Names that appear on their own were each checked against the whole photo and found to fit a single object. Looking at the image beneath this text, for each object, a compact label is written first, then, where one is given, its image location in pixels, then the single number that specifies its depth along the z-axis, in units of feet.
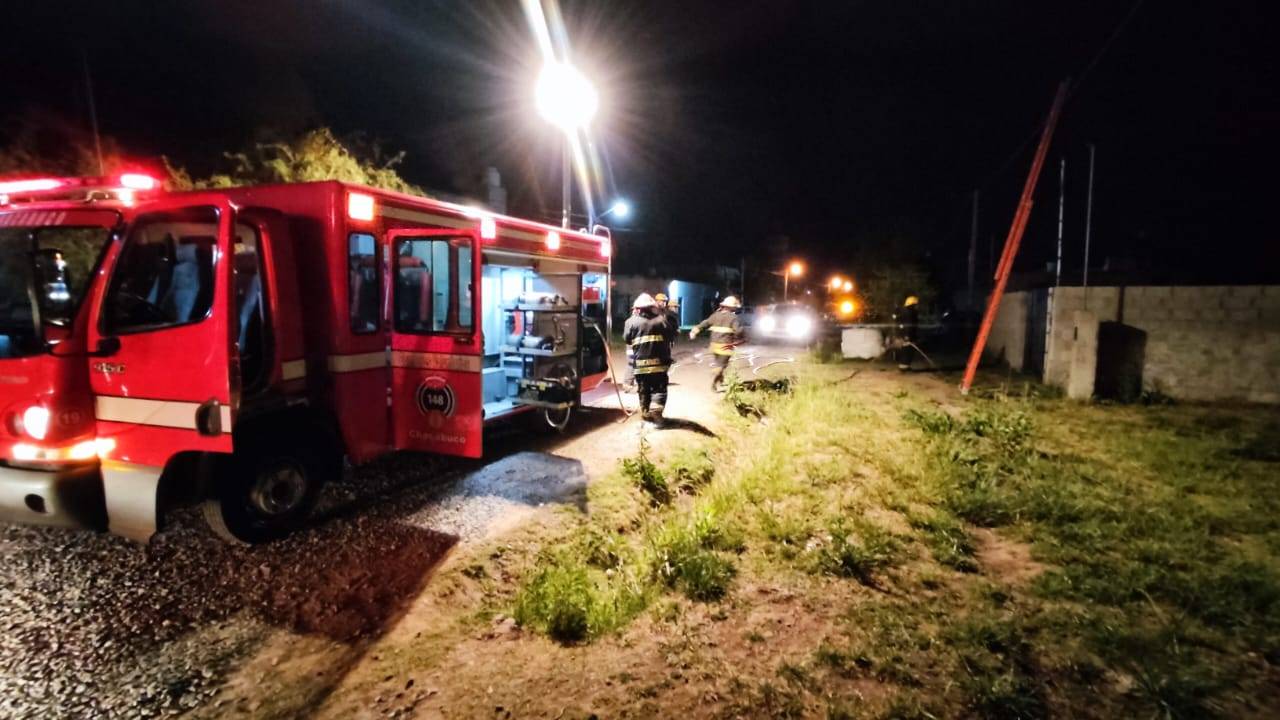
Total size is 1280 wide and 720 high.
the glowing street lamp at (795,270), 160.25
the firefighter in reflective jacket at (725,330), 33.36
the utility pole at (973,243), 89.66
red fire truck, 13.41
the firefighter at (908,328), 49.65
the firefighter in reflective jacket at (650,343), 27.35
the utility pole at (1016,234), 32.91
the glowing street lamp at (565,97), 35.04
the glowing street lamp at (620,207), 62.13
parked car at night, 82.64
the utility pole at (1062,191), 43.19
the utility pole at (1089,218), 44.34
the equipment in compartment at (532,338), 24.68
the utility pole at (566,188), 38.54
